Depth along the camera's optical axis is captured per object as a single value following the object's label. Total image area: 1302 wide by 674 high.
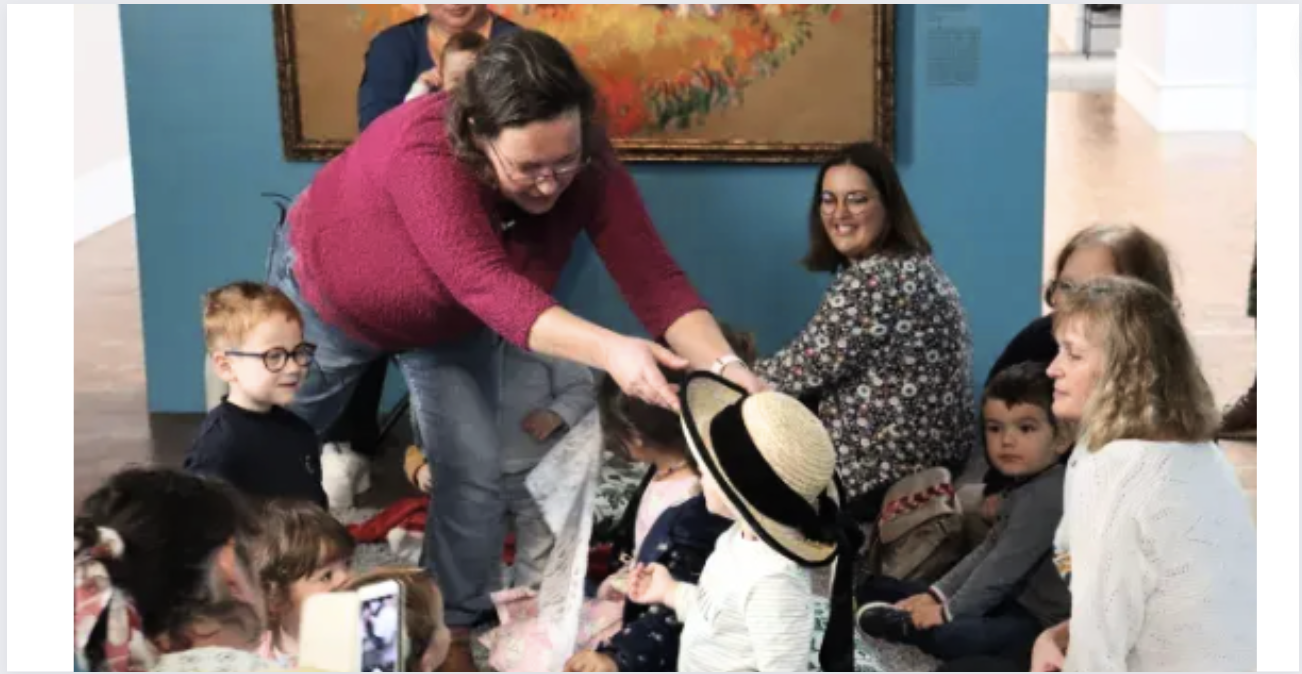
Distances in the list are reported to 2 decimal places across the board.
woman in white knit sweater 2.67
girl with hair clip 2.58
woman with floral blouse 3.24
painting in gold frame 3.98
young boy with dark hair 3.21
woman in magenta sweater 2.54
